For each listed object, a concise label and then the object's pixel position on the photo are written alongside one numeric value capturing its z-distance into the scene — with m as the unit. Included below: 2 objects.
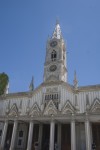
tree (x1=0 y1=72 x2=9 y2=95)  40.93
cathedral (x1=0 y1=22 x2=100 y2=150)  26.58
